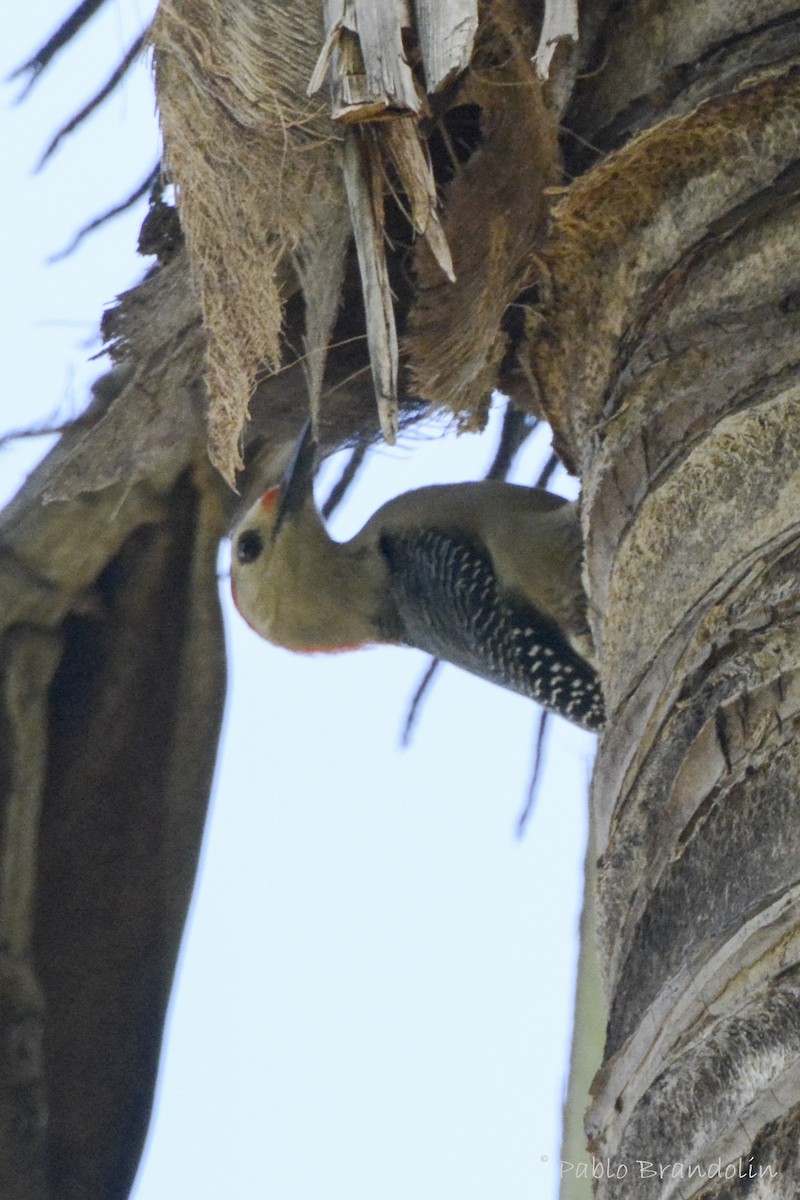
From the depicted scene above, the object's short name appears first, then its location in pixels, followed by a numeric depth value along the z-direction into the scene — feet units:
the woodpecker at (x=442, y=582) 27.32
